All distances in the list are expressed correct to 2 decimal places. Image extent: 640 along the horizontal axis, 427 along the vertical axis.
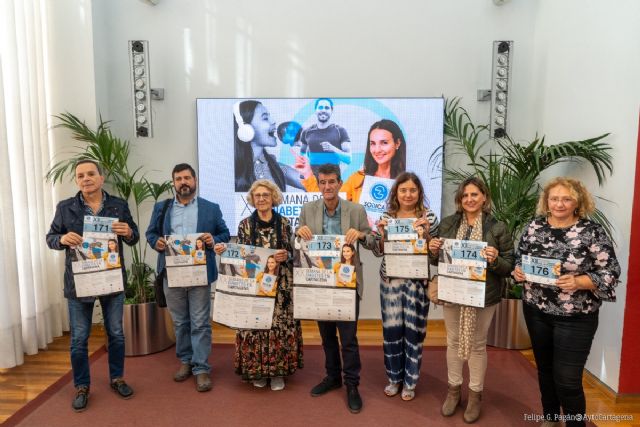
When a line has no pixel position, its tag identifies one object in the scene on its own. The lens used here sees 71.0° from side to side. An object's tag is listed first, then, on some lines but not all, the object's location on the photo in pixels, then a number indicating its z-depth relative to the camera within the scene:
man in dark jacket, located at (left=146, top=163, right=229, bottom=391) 3.10
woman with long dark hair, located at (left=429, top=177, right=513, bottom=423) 2.60
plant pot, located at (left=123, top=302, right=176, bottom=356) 3.84
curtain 3.59
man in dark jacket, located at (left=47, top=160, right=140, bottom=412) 2.81
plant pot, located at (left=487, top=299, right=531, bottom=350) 4.00
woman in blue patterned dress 2.82
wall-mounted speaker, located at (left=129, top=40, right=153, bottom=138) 4.17
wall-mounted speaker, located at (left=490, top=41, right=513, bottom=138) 4.16
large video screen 4.54
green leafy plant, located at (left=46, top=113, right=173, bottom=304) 4.01
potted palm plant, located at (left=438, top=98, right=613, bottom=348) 3.38
